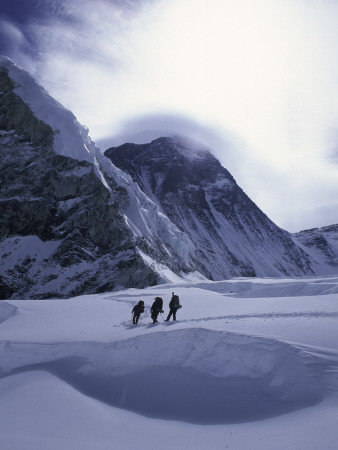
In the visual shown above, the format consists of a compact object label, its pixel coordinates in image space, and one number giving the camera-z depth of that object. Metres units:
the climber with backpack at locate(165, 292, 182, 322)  13.79
